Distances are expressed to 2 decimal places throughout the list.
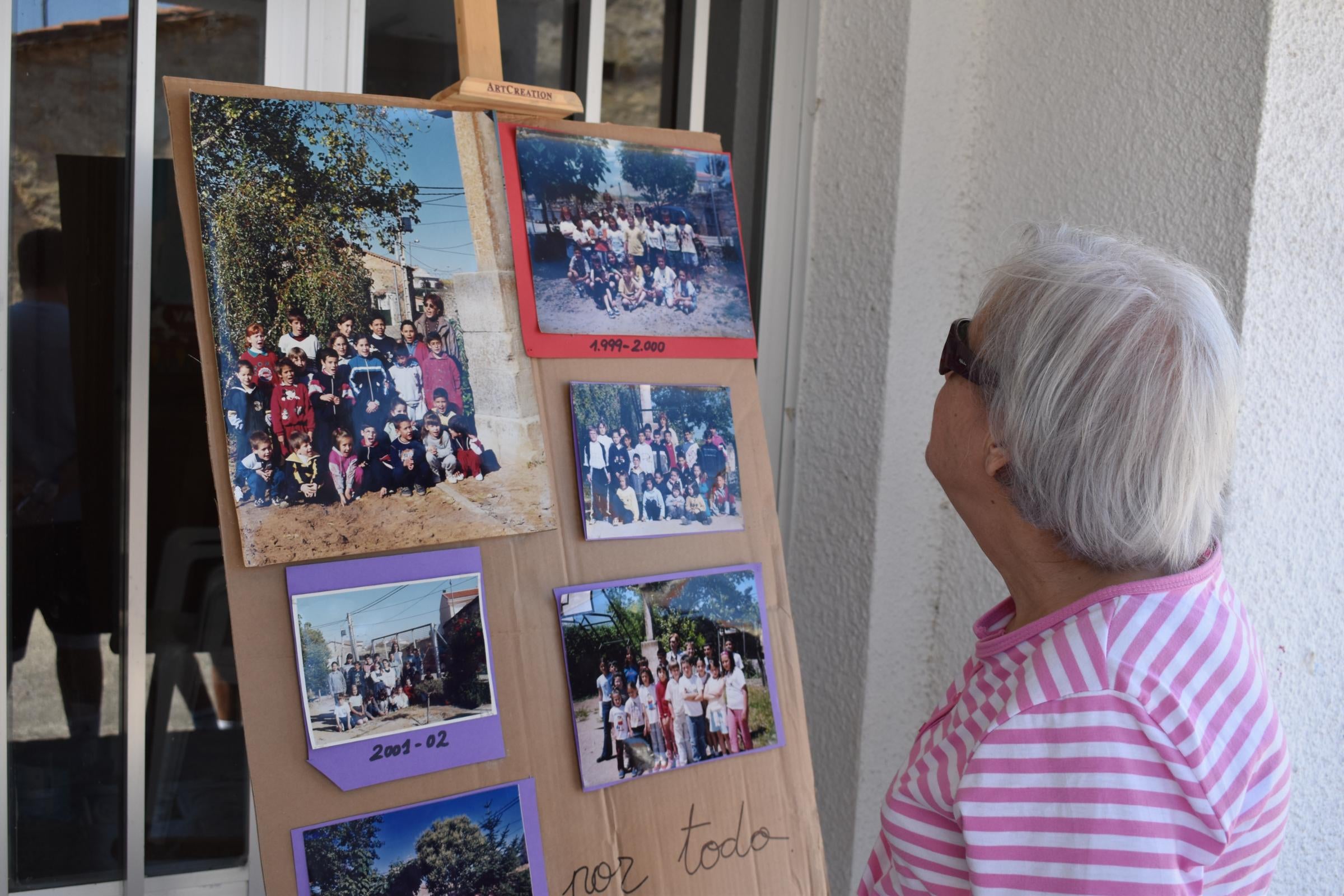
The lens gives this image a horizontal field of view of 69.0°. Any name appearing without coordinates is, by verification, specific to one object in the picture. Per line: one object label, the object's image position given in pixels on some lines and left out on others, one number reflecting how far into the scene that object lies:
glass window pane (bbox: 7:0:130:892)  1.16
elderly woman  0.75
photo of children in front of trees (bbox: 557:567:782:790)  1.00
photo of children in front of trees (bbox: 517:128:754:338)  1.01
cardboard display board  0.86
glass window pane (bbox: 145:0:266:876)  1.22
